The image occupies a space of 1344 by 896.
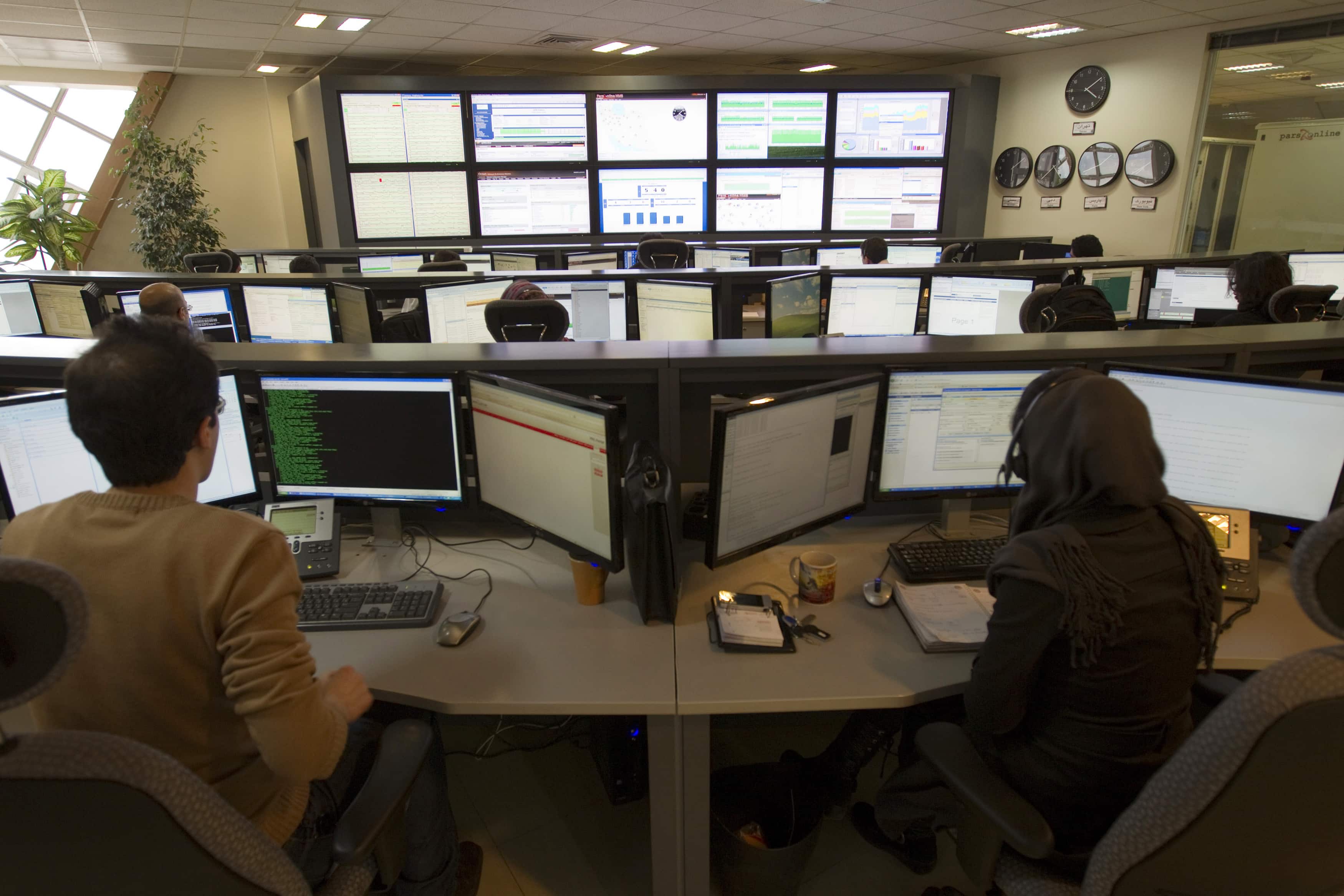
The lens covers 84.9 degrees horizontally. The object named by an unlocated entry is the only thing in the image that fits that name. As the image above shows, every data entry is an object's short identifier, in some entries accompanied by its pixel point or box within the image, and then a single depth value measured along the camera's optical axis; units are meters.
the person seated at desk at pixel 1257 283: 3.12
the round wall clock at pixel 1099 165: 7.12
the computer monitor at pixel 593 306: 3.46
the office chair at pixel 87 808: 0.60
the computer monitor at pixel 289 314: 3.53
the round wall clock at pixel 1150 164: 6.68
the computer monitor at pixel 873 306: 3.50
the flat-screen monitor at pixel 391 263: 6.60
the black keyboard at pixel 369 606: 1.45
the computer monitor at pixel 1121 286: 4.02
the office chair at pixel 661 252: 5.64
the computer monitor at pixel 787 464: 1.43
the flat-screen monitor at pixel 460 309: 3.44
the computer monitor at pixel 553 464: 1.38
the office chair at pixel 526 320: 2.96
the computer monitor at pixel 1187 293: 3.95
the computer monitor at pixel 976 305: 3.29
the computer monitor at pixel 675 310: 3.15
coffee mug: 1.51
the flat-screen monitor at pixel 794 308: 3.25
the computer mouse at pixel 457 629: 1.38
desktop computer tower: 1.84
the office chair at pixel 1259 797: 0.70
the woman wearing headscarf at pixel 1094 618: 1.05
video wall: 7.41
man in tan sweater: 0.90
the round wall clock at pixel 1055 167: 7.58
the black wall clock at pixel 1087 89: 7.10
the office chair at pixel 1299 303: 2.99
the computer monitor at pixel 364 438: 1.63
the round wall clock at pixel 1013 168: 8.01
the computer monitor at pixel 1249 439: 1.46
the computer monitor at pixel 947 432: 1.64
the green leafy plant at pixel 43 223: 6.94
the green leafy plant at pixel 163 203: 7.20
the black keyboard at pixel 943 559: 1.59
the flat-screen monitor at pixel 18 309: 3.87
